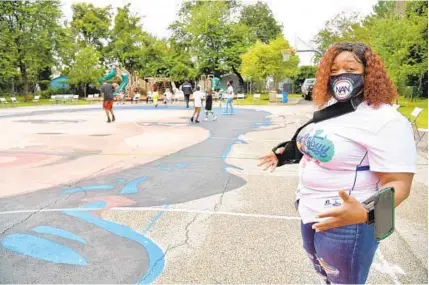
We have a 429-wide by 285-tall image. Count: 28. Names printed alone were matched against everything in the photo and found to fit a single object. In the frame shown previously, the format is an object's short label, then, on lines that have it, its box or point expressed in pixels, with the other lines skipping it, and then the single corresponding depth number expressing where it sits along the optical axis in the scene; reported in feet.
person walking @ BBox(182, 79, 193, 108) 87.92
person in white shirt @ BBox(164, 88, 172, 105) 101.69
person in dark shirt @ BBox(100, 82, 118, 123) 55.77
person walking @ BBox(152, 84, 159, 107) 95.91
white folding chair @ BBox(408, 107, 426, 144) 32.80
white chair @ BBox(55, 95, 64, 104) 120.10
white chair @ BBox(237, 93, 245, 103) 122.93
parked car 115.28
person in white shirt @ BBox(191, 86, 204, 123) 55.36
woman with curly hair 5.72
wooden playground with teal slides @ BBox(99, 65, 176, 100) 125.70
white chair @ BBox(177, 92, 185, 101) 124.23
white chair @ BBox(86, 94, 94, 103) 125.53
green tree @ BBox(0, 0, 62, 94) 126.21
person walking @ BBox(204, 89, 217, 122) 58.70
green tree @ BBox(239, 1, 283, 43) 180.34
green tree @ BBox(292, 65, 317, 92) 150.00
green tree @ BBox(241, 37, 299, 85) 110.52
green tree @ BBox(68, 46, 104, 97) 130.93
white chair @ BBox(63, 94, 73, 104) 121.39
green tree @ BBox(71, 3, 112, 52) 154.68
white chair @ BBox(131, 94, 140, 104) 119.14
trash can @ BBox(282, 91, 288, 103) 108.99
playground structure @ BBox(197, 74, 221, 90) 130.89
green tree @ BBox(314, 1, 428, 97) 76.23
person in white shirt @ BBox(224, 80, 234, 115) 69.11
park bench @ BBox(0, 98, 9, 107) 106.61
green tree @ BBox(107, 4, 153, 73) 150.30
